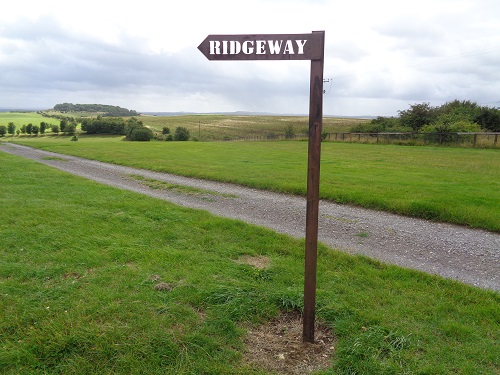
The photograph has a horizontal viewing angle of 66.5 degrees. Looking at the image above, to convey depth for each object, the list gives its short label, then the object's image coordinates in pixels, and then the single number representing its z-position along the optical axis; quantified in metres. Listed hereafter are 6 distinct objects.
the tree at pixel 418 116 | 52.53
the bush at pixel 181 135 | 64.25
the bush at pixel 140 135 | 62.09
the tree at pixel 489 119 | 45.19
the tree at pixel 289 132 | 54.69
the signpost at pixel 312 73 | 3.36
